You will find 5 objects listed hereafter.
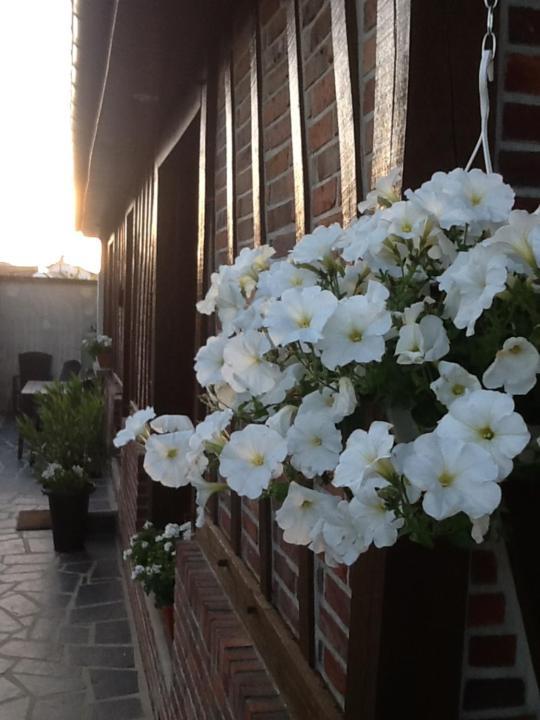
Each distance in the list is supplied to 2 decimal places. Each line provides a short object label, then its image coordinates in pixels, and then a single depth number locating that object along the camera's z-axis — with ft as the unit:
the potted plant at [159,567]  13.25
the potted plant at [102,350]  34.91
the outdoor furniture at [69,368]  43.93
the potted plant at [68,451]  21.47
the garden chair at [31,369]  45.09
